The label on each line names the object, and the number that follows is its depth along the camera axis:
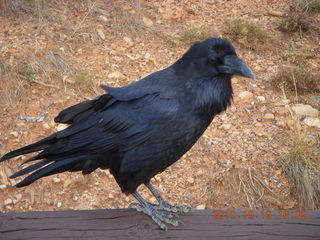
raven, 2.83
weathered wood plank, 2.53
